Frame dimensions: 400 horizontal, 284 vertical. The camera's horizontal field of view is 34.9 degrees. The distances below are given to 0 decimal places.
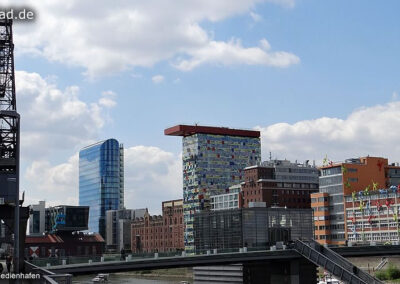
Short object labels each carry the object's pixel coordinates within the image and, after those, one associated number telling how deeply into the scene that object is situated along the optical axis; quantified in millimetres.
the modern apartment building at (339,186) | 172750
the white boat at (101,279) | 170550
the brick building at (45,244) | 192875
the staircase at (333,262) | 79750
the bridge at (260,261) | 71125
